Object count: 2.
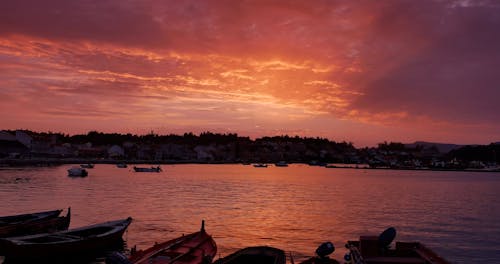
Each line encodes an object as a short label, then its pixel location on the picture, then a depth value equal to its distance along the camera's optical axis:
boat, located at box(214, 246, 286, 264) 22.90
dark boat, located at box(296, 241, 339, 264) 23.30
